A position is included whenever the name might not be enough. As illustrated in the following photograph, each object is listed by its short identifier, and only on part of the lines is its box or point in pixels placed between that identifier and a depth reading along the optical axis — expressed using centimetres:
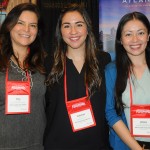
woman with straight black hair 211
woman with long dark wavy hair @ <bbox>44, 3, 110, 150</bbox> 217
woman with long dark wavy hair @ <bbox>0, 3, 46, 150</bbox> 206
